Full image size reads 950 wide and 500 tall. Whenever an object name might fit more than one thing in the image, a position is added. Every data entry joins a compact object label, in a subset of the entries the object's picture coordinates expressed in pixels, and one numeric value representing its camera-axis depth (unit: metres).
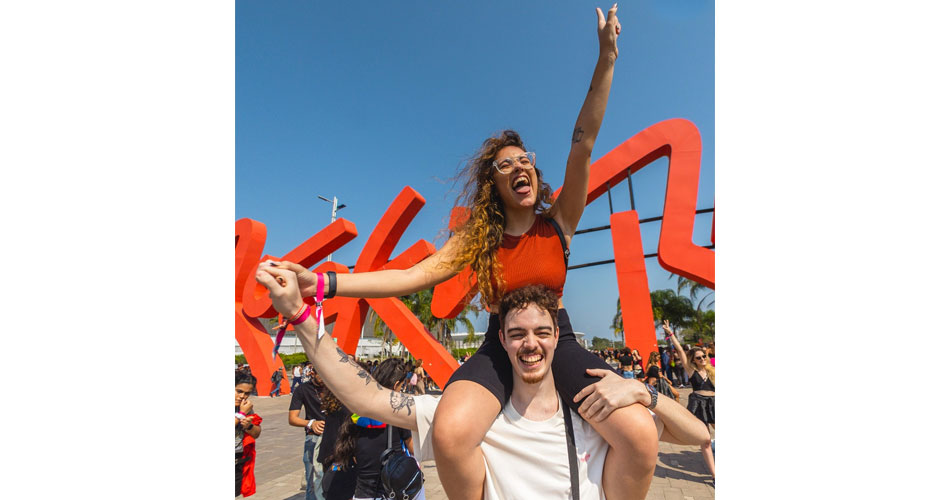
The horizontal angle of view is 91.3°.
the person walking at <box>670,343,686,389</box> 18.10
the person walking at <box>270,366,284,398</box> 17.09
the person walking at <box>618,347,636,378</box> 13.25
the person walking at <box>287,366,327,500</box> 5.21
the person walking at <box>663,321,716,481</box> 6.88
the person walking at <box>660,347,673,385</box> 18.31
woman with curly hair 1.71
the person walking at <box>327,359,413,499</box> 3.78
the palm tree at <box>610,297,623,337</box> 41.83
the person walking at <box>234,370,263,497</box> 4.28
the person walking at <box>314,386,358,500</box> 3.91
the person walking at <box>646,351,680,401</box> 8.03
